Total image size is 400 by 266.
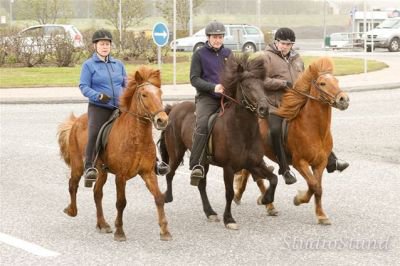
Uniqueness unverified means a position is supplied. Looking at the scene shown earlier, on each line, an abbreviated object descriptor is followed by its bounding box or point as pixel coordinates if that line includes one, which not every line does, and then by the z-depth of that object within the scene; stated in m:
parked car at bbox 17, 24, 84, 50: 35.00
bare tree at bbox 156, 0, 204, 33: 68.94
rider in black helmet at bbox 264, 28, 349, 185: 10.52
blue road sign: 27.28
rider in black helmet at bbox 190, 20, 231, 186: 10.20
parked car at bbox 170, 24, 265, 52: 49.81
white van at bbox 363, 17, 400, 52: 55.19
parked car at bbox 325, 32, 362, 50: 59.59
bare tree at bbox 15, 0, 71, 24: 71.88
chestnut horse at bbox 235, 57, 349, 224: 10.04
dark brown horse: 9.64
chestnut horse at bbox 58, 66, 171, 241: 9.17
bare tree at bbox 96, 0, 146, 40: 68.19
